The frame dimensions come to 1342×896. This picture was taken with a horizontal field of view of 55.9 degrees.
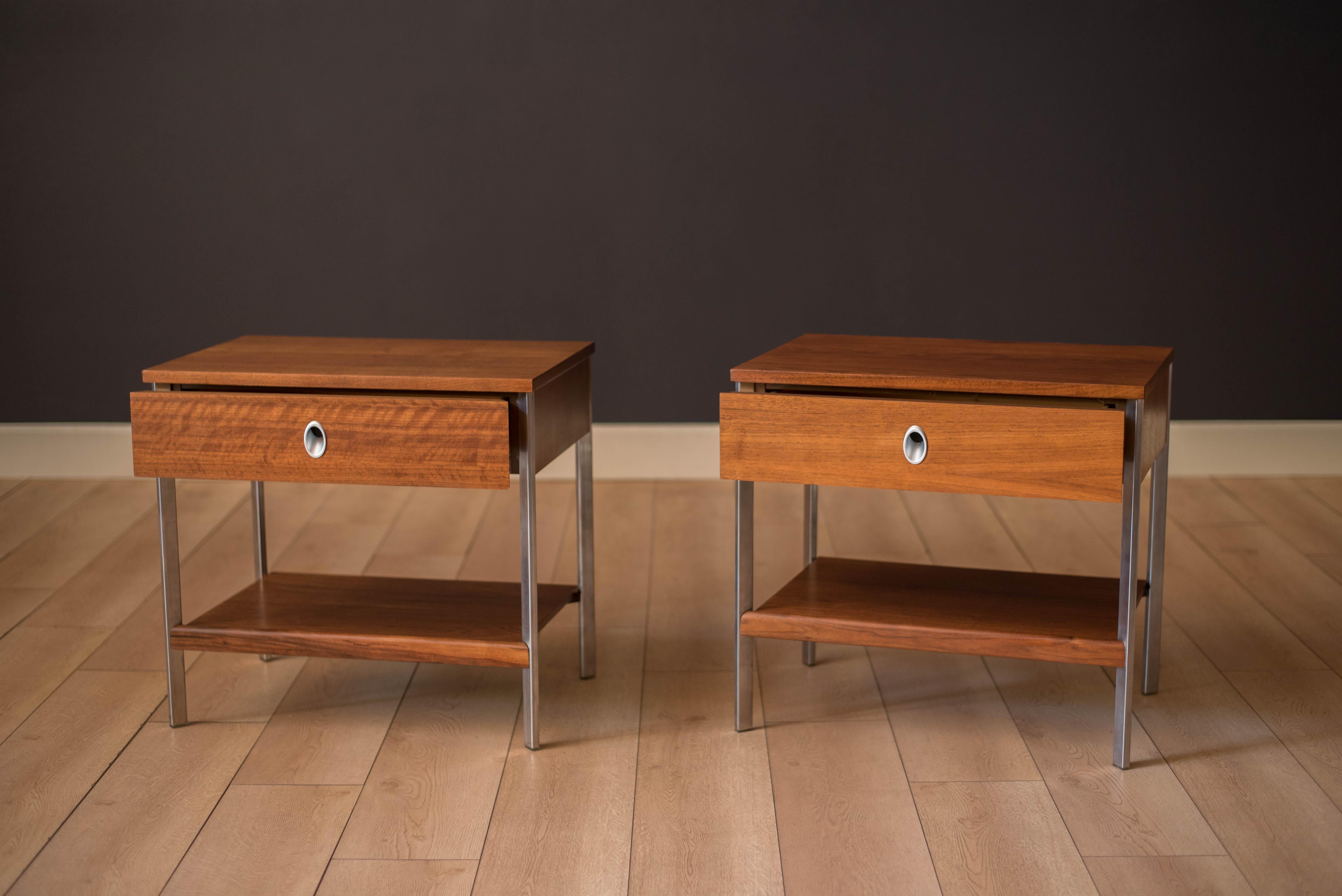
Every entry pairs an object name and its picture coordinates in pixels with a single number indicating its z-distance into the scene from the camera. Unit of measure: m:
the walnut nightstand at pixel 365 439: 1.59
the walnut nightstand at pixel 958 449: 1.51
